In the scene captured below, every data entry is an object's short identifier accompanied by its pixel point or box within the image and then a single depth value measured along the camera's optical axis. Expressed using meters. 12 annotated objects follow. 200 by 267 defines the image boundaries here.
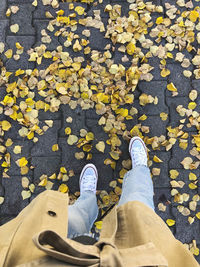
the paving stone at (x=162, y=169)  2.37
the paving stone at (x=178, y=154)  2.38
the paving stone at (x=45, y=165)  2.38
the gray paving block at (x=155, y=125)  2.41
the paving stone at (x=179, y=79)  2.44
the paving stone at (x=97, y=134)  2.39
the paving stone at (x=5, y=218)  2.33
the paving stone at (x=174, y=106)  2.41
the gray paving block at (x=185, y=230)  2.31
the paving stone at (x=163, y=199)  2.34
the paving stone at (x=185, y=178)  2.35
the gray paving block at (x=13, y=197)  2.35
